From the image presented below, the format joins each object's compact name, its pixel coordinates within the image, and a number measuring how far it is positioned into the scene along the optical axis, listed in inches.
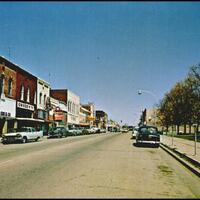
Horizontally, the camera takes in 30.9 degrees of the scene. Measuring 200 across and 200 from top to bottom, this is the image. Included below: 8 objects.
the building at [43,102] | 2108.8
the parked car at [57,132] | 1877.8
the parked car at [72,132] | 2291.3
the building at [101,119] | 6123.0
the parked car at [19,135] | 1284.4
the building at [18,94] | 1581.0
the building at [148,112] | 6146.7
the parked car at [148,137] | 1138.0
